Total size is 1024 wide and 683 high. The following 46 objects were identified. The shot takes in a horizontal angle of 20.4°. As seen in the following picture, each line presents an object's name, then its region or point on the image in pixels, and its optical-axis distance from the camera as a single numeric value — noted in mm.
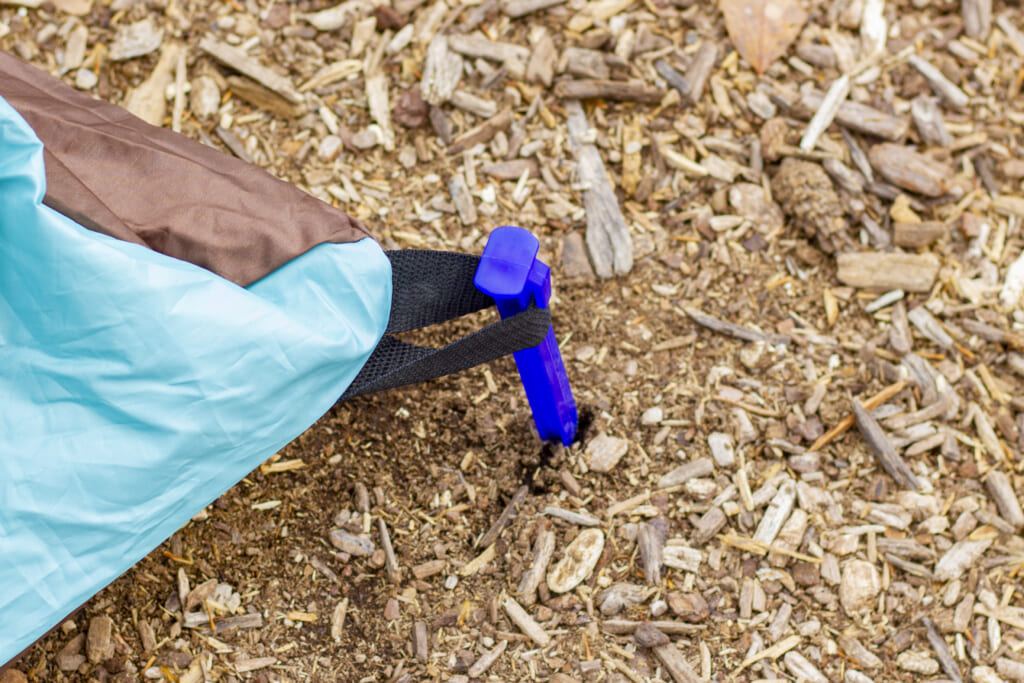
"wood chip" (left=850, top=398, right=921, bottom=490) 1405
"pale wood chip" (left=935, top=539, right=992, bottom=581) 1382
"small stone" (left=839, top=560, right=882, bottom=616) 1372
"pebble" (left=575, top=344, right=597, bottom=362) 1432
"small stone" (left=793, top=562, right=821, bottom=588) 1378
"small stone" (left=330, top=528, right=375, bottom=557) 1373
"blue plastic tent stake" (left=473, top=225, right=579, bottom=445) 1292
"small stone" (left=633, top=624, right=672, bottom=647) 1348
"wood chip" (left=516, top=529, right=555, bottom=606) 1361
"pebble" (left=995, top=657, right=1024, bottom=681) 1356
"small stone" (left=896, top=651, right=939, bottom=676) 1353
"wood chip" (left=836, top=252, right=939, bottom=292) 1465
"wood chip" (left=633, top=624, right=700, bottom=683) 1344
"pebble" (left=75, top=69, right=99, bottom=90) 1502
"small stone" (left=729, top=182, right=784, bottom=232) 1484
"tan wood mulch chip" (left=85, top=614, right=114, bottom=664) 1339
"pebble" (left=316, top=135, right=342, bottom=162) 1483
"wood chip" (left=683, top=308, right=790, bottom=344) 1447
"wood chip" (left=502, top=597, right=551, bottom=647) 1352
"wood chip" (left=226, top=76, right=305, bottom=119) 1492
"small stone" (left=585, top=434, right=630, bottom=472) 1393
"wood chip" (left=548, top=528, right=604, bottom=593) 1362
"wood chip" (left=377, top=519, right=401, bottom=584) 1366
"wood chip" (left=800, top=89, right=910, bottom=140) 1504
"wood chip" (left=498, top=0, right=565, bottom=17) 1521
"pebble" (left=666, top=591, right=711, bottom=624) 1359
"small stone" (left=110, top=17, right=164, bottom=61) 1507
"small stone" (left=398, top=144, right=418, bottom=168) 1486
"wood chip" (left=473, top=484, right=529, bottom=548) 1376
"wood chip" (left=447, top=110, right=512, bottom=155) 1489
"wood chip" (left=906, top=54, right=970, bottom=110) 1530
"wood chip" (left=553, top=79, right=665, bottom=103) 1495
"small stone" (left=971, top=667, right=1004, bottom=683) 1355
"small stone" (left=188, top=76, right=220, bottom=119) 1498
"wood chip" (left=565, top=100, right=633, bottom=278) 1460
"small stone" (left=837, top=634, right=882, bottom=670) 1355
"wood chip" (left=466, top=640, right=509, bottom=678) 1345
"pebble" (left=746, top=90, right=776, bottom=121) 1512
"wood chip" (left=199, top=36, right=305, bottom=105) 1488
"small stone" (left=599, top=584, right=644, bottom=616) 1359
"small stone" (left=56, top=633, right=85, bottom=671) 1337
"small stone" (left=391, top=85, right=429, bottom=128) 1491
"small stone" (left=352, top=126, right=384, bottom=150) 1486
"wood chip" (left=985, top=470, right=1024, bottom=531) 1396
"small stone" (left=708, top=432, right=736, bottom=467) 1405
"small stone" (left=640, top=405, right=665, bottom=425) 1413
